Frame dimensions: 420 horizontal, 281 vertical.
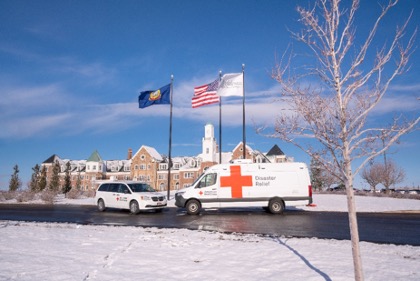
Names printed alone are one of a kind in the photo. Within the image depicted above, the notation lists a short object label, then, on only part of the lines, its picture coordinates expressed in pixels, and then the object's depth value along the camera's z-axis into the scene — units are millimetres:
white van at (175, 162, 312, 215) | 17578
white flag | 24000
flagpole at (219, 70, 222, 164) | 25928
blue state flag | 26578
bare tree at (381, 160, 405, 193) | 59472
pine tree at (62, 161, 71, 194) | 43988
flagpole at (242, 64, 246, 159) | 23619
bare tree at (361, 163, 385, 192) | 59803
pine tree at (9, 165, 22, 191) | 48306
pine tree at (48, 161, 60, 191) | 44662
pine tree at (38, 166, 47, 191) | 49188
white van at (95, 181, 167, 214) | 18609
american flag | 24312
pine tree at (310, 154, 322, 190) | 57506
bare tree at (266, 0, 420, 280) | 4566
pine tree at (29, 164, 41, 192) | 48234
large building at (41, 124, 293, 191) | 65400
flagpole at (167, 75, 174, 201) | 26844
